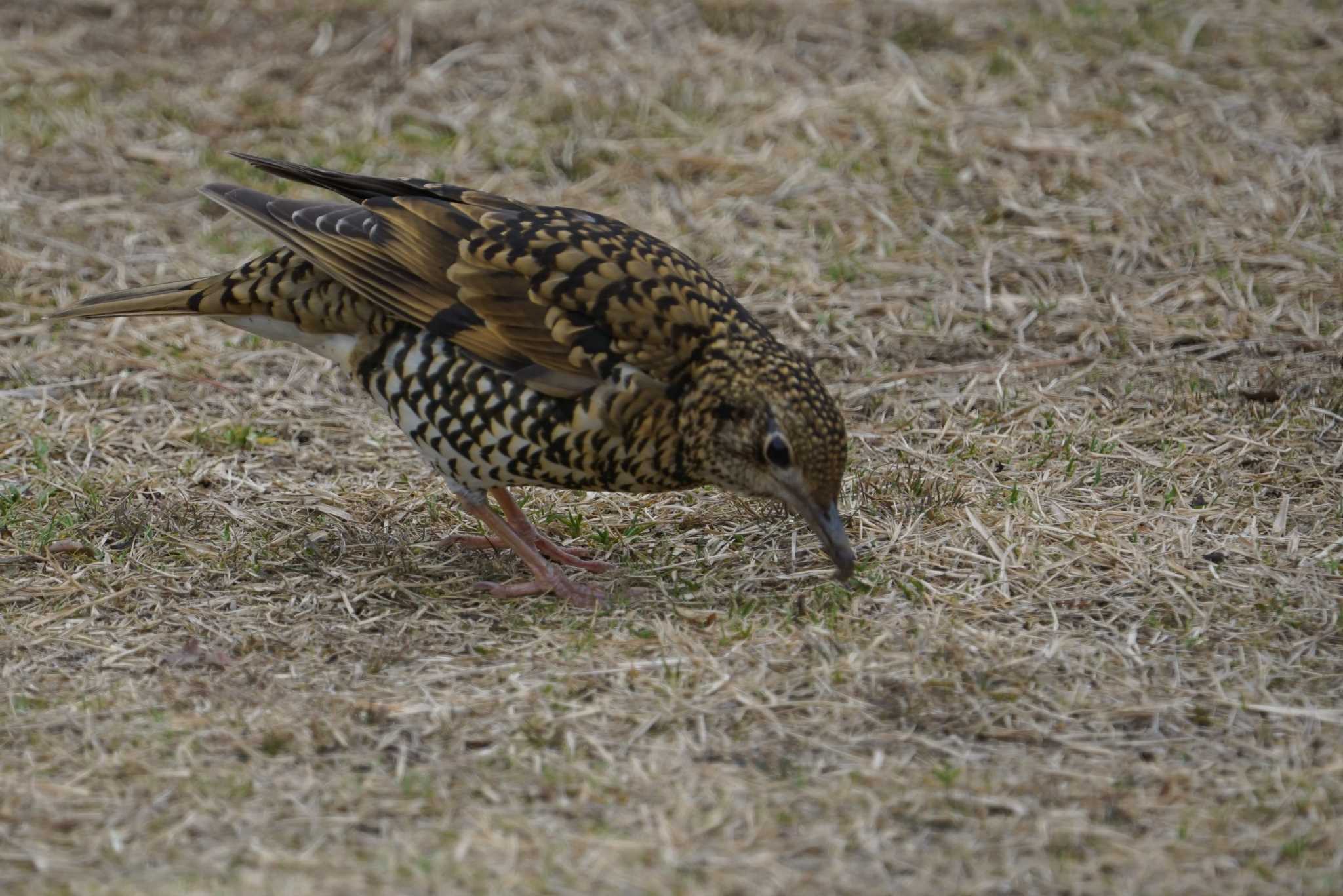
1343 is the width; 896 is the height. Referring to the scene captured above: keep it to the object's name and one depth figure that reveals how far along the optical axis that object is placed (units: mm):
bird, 9305
